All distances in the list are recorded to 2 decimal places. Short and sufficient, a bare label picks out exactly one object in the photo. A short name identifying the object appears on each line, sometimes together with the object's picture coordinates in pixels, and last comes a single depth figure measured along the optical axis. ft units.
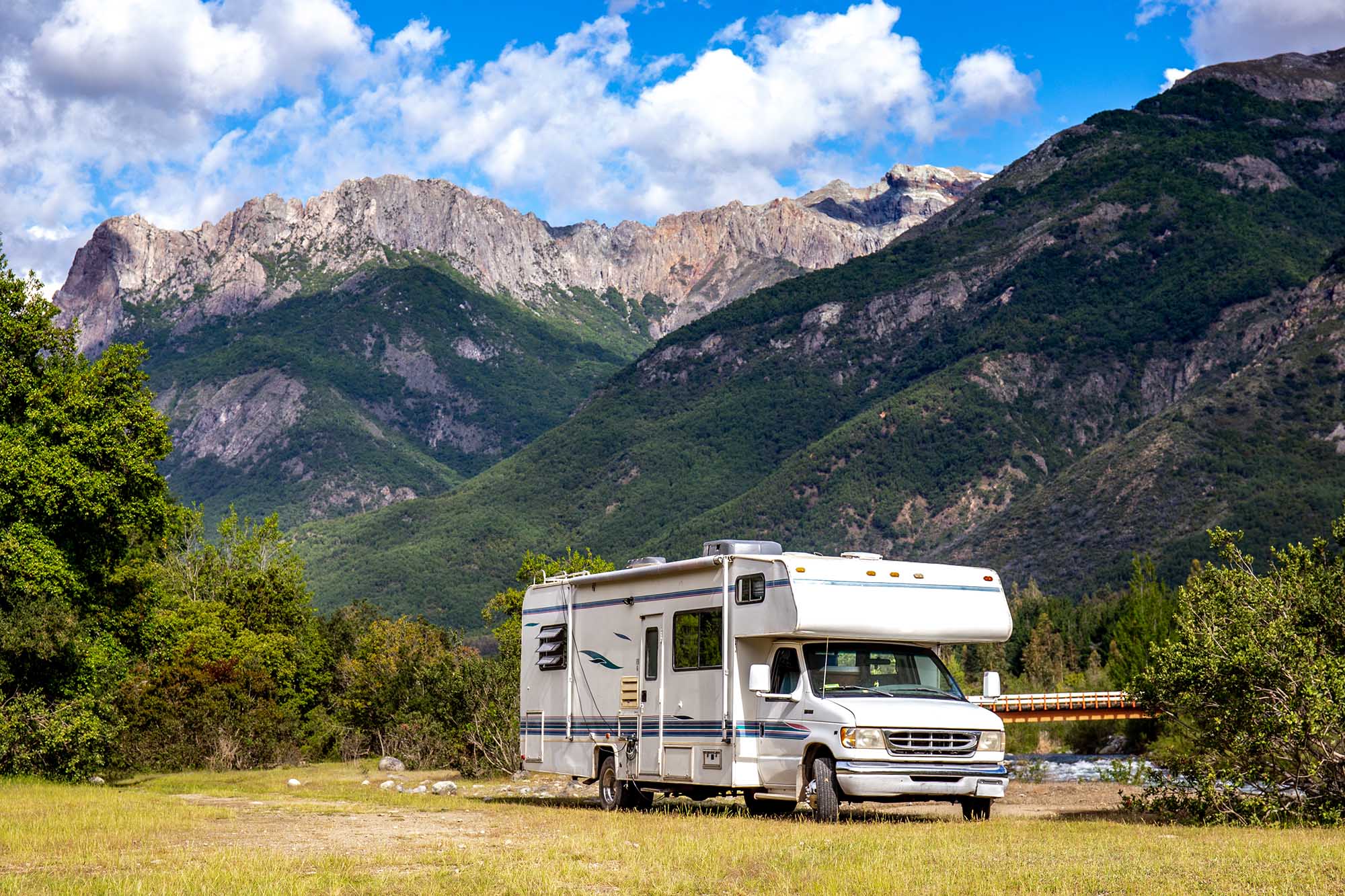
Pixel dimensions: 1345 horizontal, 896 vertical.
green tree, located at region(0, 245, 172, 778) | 100.12
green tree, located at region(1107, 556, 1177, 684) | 211.74
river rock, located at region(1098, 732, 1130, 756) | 209.36
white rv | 61.93
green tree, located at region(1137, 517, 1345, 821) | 60.03
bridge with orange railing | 198.49
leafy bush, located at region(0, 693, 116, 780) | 99.76
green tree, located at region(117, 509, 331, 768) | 138.21
